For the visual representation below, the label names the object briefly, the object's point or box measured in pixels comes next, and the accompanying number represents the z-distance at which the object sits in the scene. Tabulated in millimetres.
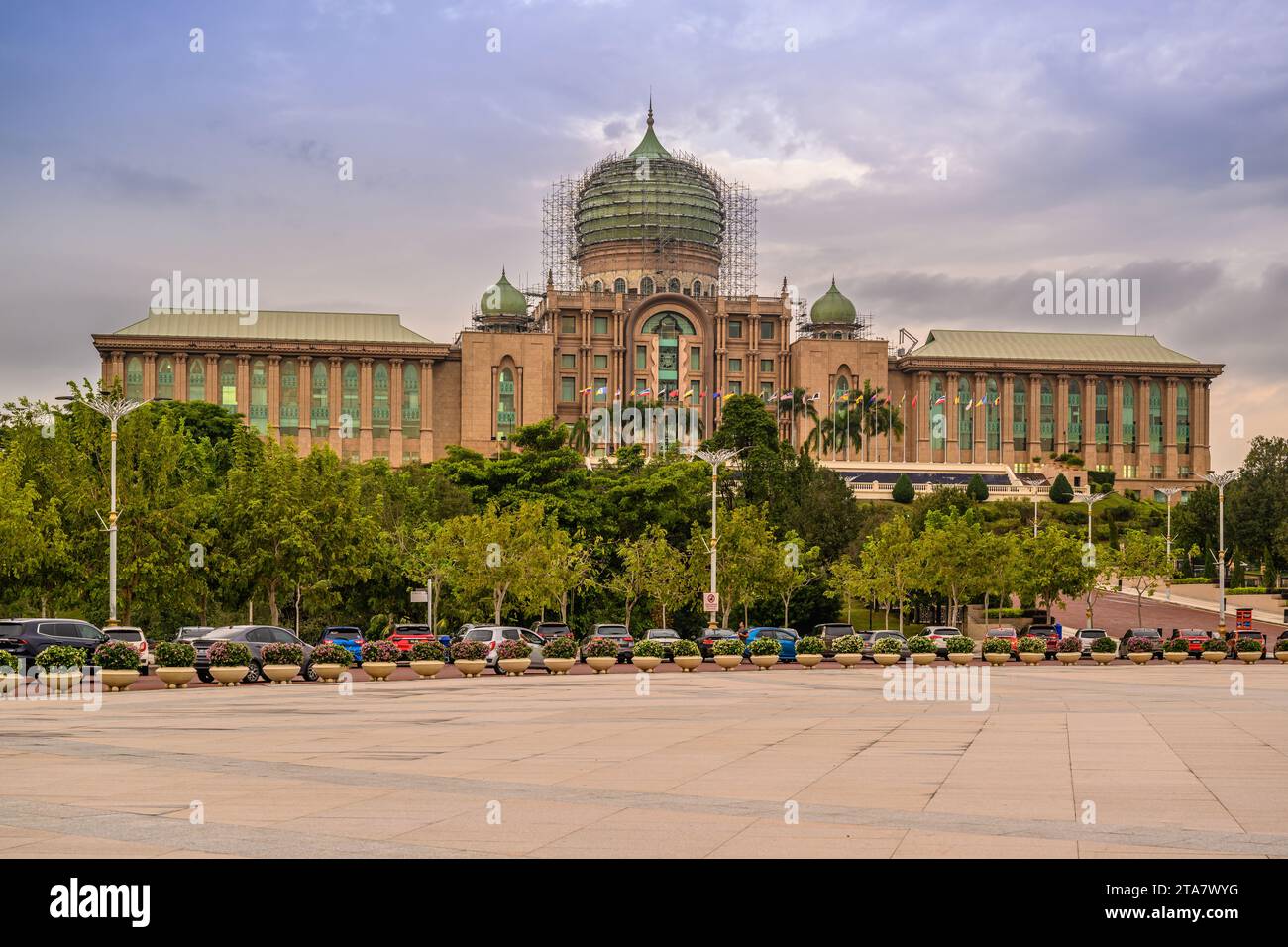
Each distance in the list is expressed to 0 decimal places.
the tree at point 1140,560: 83625
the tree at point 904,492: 129625
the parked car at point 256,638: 41625
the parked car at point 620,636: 53344
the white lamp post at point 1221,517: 74562
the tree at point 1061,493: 134750
